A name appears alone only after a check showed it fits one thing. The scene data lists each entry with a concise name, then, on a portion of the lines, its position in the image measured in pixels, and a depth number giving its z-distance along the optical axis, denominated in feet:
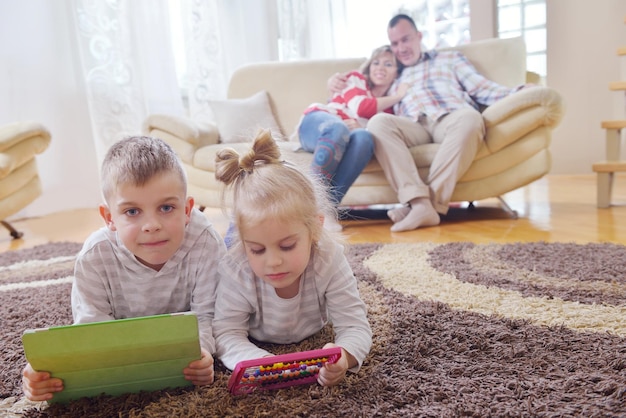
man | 8.39
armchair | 8.84
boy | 3.44
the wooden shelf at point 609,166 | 8.93
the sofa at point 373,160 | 8.47
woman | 8.20
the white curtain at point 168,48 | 11.86
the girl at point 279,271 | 3.28
